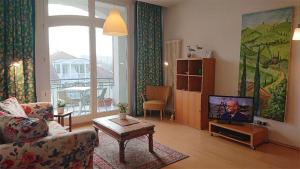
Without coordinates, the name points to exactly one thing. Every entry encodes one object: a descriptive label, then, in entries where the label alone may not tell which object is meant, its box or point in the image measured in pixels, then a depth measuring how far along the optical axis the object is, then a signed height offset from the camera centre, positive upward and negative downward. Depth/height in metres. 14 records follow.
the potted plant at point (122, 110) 3.42 -0.61
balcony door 4.42 +0.34
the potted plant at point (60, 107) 3.78 -0.63
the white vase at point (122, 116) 3.45 -0.71
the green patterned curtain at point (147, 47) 5.30 +0.62
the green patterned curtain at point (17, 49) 3.61 +0.38
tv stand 3.41 -1.03
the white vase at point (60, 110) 3.77 -0.68
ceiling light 2.99 +0.64
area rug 2.84 -1.21
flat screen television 3.67 -0.65
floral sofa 1.70 -0.68
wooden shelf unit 4.38 -0.38
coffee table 2.89 -0.82
